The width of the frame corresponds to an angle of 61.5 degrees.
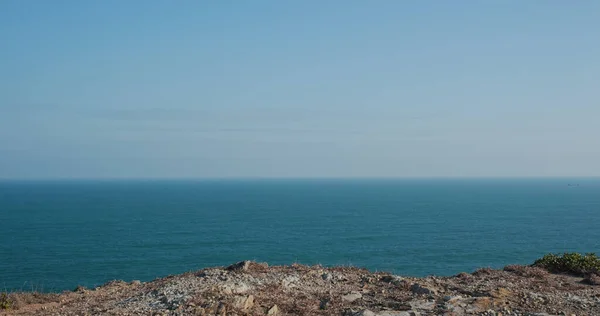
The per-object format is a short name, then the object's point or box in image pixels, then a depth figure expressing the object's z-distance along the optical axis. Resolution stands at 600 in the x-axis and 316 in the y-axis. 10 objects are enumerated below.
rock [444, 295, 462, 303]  14.34
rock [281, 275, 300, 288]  16.09
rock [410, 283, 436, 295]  15.33
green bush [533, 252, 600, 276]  20.32
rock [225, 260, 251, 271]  18.23
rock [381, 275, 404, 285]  16.77
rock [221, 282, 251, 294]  14.74
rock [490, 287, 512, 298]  15.01
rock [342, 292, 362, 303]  14.61
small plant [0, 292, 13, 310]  15.03
